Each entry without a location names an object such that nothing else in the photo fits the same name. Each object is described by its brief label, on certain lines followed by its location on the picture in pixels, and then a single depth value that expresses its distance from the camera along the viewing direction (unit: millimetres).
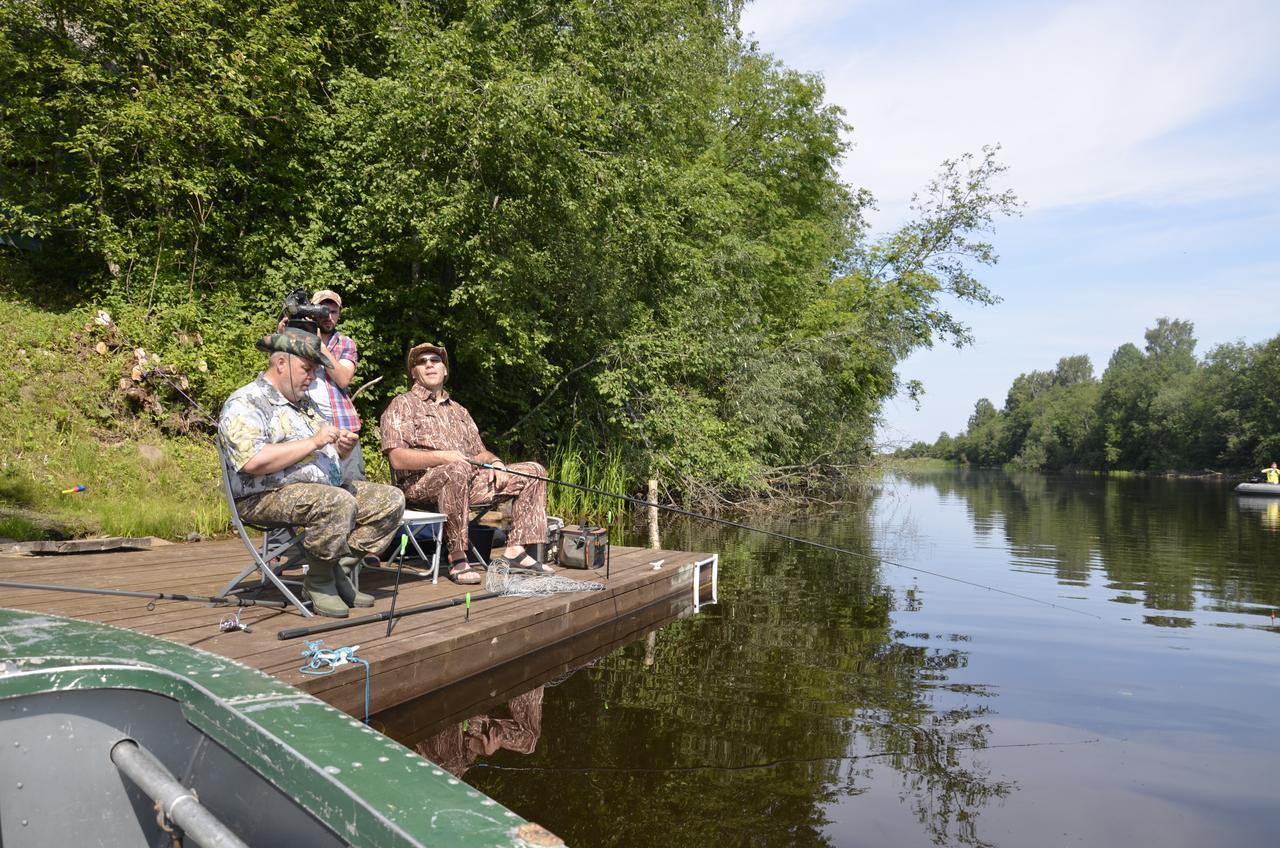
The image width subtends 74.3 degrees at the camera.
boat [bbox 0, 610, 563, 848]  1330
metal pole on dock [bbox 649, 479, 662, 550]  11506
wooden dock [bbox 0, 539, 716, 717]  3516
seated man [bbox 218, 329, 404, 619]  3703
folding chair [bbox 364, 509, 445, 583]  4814
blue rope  3377
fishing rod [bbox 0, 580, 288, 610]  3912
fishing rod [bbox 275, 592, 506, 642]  3627
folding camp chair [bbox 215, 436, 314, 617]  3799
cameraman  4836
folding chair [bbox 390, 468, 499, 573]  5134
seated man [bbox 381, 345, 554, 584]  5352
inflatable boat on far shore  31172
